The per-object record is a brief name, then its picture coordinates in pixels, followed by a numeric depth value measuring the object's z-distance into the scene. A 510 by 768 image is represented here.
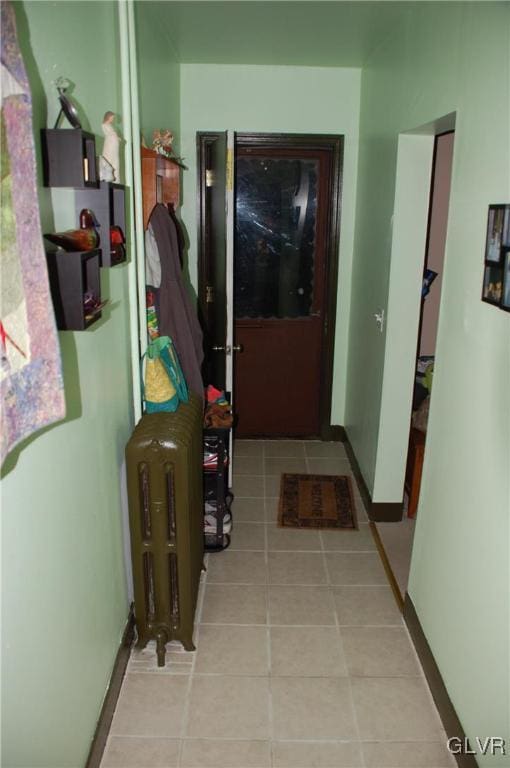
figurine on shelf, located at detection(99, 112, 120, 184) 1.95
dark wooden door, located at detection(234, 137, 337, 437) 4.19
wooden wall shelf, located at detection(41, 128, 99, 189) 1.49
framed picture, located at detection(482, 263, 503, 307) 1.72
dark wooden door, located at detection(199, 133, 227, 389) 3.46
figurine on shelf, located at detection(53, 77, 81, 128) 1.51
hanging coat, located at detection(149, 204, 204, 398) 2.73
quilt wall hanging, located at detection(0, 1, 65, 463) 1.08
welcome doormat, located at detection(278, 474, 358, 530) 3.52
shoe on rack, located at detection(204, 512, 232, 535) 3.18
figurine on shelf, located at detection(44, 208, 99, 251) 1.50
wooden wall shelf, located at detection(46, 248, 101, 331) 1.48
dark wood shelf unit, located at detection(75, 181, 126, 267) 1.77
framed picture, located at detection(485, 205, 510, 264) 1.67
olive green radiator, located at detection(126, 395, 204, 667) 2.26
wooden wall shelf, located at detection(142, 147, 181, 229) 2.52
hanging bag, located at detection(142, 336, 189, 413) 2.44
